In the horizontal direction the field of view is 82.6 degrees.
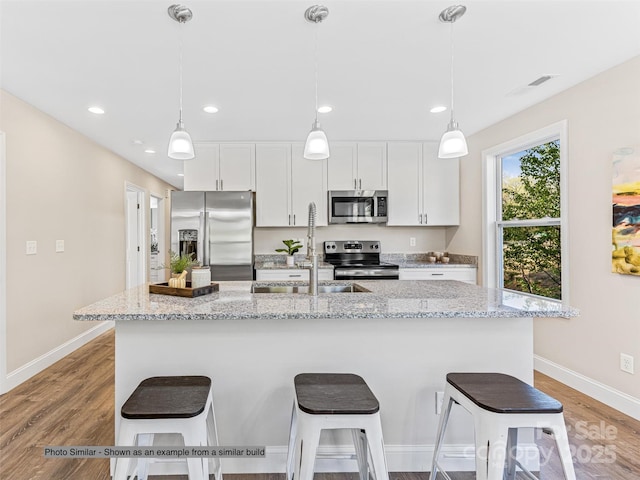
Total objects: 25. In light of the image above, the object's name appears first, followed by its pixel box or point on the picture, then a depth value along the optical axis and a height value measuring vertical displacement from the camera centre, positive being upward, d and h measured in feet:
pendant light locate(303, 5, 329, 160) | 6.25 +1.82
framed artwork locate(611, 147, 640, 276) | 7.72 +0.57
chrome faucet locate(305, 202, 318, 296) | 6.73 -0.34
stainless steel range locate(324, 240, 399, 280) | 15.24 -0.56
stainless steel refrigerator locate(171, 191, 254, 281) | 13.15 +0.39
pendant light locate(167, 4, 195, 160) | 6.26 +1.78
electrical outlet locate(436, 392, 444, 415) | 6.00 -2.65
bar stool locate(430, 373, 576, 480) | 4.16 -2.11
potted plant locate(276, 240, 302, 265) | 14.70 -0.32
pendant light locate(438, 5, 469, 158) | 6.23 +1.76
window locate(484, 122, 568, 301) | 10.28 +0.77
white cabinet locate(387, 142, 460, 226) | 14.67 +2.16
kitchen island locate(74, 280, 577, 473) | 5.83 -1.96
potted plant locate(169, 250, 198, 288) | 6.52 -0.53
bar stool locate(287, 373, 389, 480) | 4.25 -2.12
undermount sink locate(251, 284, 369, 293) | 8.22 -1.11
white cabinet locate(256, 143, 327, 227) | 14.29 +2.17
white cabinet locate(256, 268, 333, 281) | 13.41 -1.25
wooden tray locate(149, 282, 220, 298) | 6.27 -0.88
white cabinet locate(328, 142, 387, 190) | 14.48 +2.95
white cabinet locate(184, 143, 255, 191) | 14.11 +2.86
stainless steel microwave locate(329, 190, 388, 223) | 14.34 +1.33
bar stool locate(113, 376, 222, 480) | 4.22 -2.07
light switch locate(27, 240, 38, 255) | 10.13 -0.15
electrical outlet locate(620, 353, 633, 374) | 7.95 -2.75
